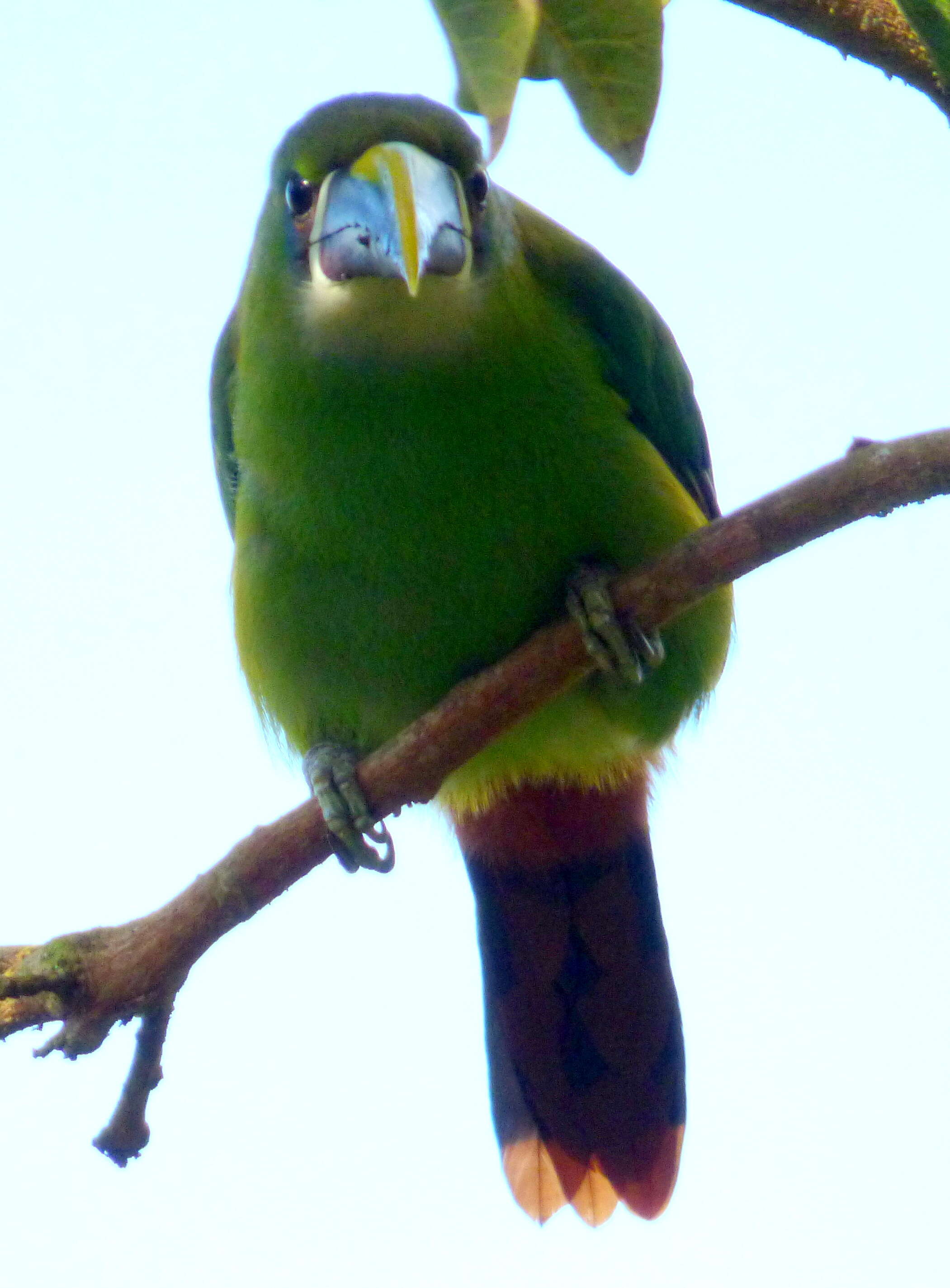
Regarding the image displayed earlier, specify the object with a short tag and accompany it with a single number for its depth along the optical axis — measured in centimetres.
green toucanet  442
